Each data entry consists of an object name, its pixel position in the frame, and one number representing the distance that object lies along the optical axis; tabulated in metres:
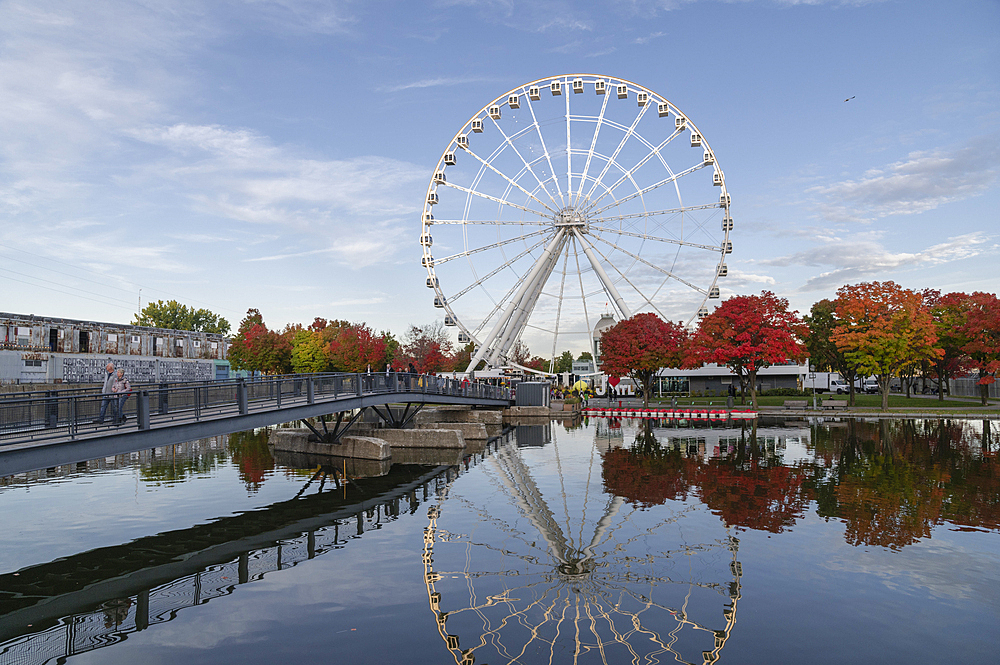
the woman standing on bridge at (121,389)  16.87
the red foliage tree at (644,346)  63.38
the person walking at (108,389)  16.44
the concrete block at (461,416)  50.89
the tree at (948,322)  62.66
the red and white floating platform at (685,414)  54.97
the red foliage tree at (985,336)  54.28
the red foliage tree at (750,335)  56.75
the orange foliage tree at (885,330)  55.16
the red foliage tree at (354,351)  88.00
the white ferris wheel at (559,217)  58.50
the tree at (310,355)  89.31
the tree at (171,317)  141.62
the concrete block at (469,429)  42.62
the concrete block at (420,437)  37.66
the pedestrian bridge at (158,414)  14.77
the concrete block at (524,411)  58.06
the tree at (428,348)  102.00
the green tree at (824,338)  67.56
